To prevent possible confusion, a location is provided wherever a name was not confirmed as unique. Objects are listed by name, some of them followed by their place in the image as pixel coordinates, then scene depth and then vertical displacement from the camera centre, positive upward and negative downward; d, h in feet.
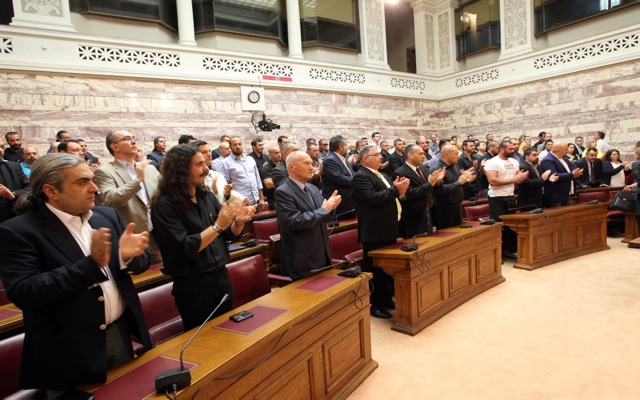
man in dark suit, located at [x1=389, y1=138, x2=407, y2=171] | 19.90 +0.19
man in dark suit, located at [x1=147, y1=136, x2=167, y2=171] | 16.44 +1.35
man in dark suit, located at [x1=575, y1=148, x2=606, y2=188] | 20.92 -1.19
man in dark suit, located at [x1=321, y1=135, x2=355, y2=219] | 14.25 -0.28
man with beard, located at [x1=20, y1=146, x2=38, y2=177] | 13.84 +1.20
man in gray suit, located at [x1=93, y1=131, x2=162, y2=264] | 8.15 -0.04
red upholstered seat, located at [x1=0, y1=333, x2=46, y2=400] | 4.93 -2.28
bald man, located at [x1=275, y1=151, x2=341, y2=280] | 8.07 -1.10
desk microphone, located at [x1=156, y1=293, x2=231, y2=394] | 3.95 -2.09
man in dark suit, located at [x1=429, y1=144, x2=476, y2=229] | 12.67 -1.21
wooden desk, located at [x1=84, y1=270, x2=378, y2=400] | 4.65 -2.58
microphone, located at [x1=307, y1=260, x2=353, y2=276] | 8.06 -2.17
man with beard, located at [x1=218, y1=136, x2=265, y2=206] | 15.39 +0.12
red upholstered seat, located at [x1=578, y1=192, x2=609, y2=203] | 18.74 -2.33
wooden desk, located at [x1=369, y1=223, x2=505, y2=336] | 9.66 -3.16
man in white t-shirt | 14.78 -0.88
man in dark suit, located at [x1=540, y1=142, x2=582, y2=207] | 16.14 -1.03
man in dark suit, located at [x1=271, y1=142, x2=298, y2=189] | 13.56 -0.04
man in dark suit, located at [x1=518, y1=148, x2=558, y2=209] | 15.34 -1.29
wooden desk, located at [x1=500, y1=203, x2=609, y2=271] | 14.46 -3.25
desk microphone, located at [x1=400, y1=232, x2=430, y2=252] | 9.56 -2.14
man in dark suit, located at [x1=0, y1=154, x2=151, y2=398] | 3.97 -0.93
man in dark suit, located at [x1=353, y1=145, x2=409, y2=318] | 10.33 -1.30
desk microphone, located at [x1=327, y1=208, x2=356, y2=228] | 12.87 -1.88
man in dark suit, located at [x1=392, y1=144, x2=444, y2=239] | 12.09 -1.14
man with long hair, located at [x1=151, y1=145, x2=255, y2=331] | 5.94 -0.86
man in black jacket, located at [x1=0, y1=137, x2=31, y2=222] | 12.05 +0.26
